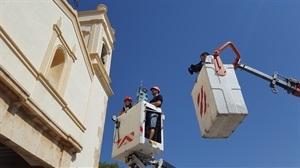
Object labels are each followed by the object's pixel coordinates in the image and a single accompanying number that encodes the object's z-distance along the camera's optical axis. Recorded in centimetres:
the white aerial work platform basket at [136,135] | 497
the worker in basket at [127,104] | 656
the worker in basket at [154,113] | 519
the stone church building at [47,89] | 605
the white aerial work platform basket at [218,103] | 397
